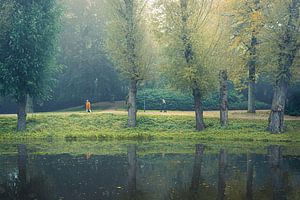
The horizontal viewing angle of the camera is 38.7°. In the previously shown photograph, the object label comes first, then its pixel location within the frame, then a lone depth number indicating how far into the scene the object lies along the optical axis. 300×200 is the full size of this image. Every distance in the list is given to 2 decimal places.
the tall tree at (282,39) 26.91
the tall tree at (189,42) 29.28
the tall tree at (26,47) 30.27
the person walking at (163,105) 39.13
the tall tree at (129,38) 31.23
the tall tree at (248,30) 28.62
